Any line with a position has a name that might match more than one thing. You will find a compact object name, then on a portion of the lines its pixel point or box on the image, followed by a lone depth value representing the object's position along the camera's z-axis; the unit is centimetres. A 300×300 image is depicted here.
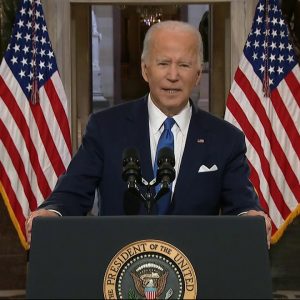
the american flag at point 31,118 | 1068
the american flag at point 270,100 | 1085
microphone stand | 443
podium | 395
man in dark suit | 512
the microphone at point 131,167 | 430
